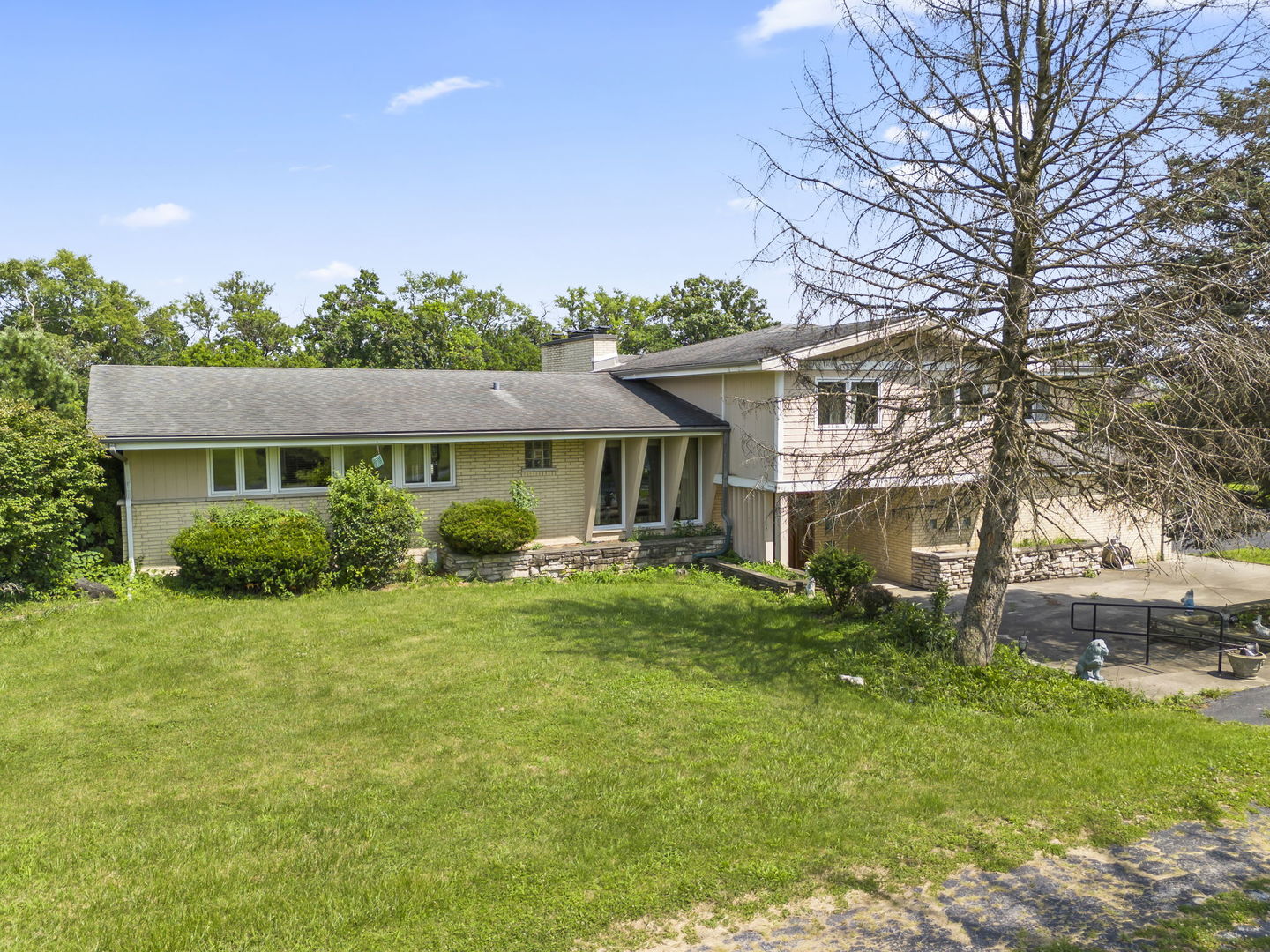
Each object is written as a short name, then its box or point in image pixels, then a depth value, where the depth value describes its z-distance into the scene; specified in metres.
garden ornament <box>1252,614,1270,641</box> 12.71
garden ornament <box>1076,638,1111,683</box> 10.41
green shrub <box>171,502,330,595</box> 14.31
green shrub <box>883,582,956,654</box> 10.71
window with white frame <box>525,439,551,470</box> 19.05
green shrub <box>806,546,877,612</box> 13.62
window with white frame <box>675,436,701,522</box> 20.58
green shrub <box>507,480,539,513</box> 18.16
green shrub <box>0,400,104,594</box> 12.70
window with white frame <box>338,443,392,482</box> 17.26
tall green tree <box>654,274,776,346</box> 46.19
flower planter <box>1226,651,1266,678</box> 10.89
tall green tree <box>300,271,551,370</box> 43.81
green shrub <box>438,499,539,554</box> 16.69
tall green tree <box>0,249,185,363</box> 43.91
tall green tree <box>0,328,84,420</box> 18.47
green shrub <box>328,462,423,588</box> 15.55
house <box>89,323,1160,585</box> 15.84
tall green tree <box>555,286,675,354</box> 49.84
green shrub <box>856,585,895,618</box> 13.20
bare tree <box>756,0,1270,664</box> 8.96
